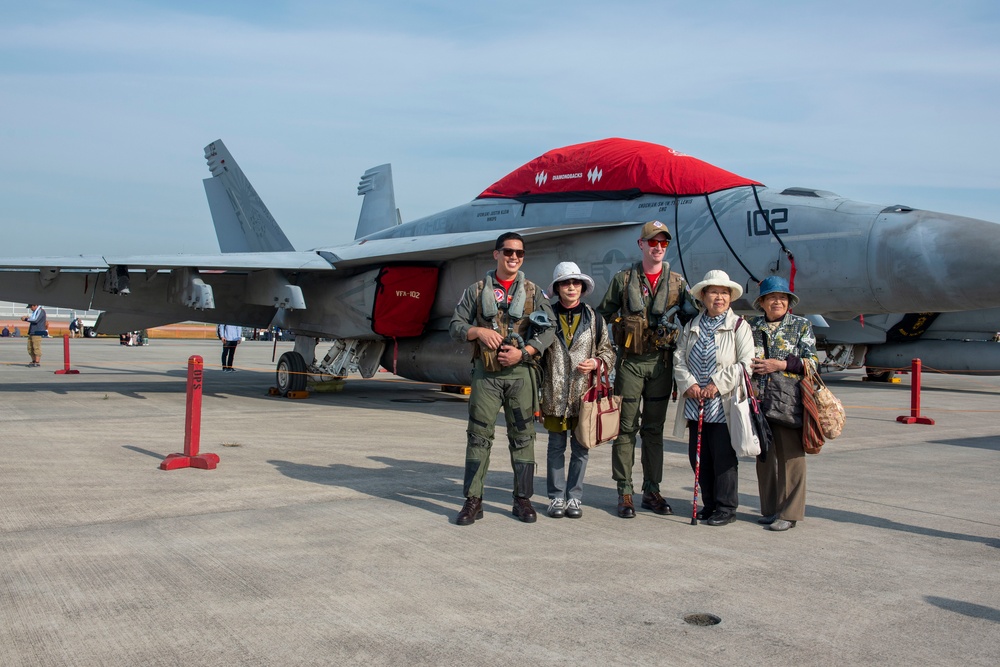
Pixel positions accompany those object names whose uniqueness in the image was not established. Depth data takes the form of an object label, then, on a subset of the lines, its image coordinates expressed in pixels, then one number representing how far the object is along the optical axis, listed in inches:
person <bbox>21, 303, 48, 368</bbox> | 865.5
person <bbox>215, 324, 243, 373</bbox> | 834.8
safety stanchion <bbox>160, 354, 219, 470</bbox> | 276.4
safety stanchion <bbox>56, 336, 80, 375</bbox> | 753.0
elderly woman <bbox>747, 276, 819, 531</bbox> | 210.8
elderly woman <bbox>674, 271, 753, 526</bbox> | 215.8
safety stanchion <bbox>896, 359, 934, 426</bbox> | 449.7
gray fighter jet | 348.5
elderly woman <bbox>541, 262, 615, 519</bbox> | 219.0
